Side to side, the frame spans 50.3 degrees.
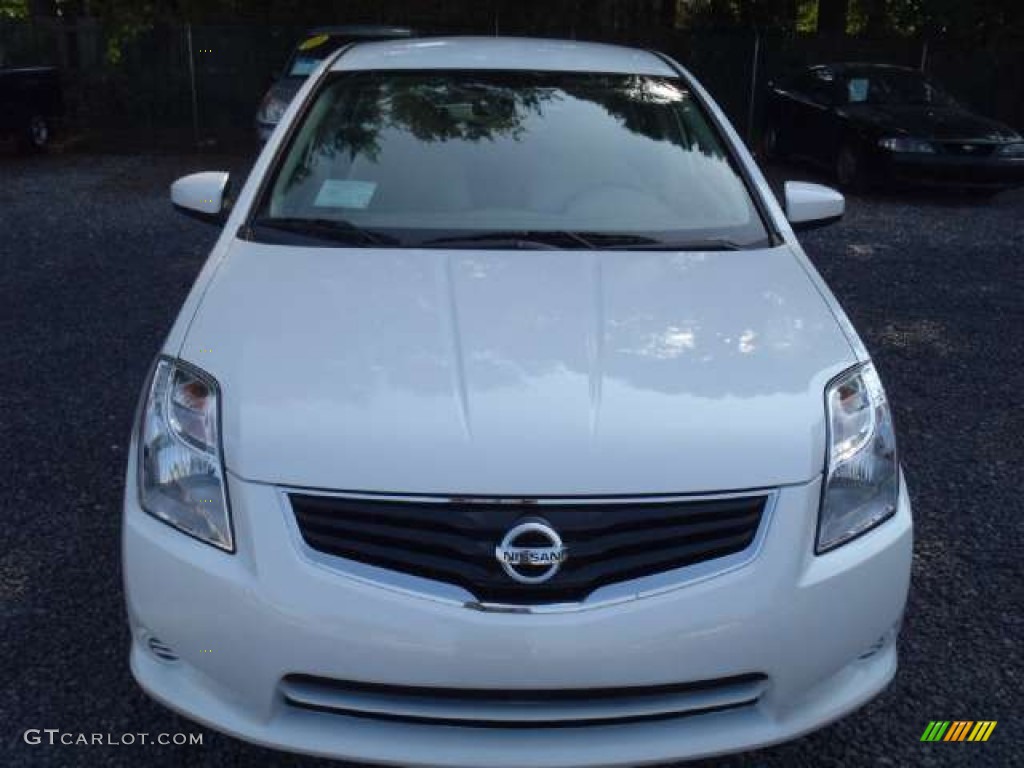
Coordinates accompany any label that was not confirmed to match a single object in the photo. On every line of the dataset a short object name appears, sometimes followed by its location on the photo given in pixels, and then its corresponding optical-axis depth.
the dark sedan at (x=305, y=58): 11.73
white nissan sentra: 2.13
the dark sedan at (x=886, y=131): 10.97
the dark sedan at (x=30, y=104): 12.84
